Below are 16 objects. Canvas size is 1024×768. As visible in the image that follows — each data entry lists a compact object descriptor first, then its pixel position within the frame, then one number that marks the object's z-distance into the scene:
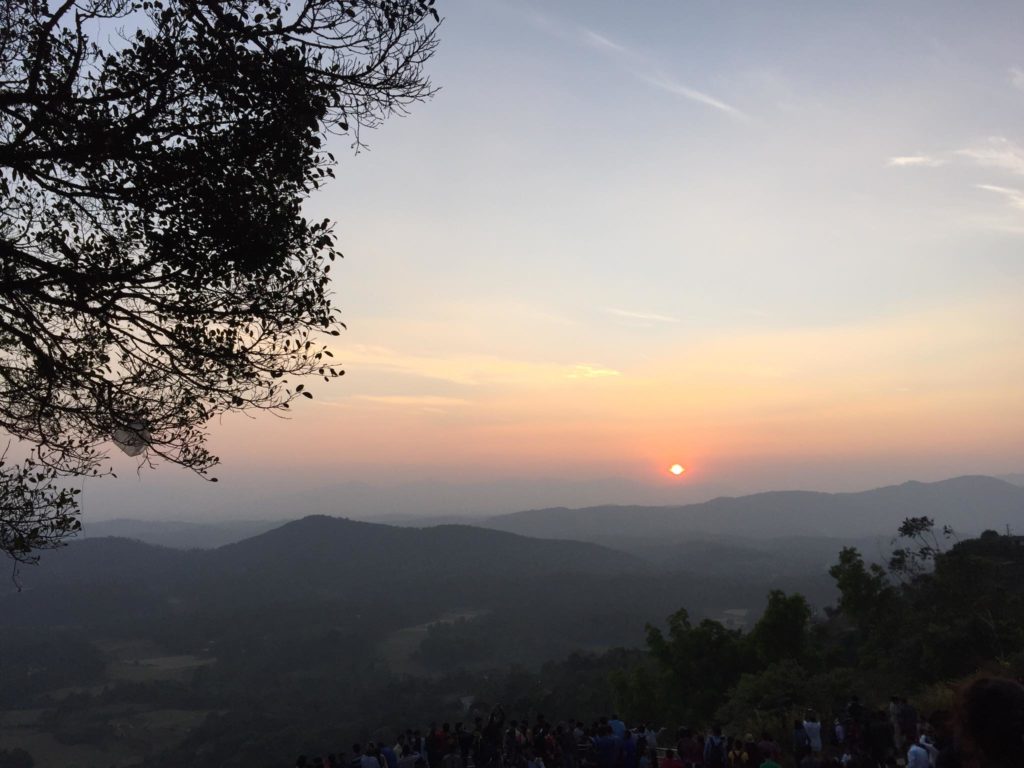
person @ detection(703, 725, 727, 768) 11.18
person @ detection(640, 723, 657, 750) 13.16
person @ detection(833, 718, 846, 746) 12.92
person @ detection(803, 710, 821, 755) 11.57
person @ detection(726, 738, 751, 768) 10.30
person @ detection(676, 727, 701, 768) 11.82
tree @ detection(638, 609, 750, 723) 32.25
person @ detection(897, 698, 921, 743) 12.82
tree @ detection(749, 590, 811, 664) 30.50
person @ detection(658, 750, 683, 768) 10.82
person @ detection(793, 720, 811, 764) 11.52
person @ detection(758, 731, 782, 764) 10.09
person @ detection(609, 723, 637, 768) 11.67
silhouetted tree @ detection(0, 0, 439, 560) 5.80
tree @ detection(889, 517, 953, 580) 41.06
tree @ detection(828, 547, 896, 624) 32.31
